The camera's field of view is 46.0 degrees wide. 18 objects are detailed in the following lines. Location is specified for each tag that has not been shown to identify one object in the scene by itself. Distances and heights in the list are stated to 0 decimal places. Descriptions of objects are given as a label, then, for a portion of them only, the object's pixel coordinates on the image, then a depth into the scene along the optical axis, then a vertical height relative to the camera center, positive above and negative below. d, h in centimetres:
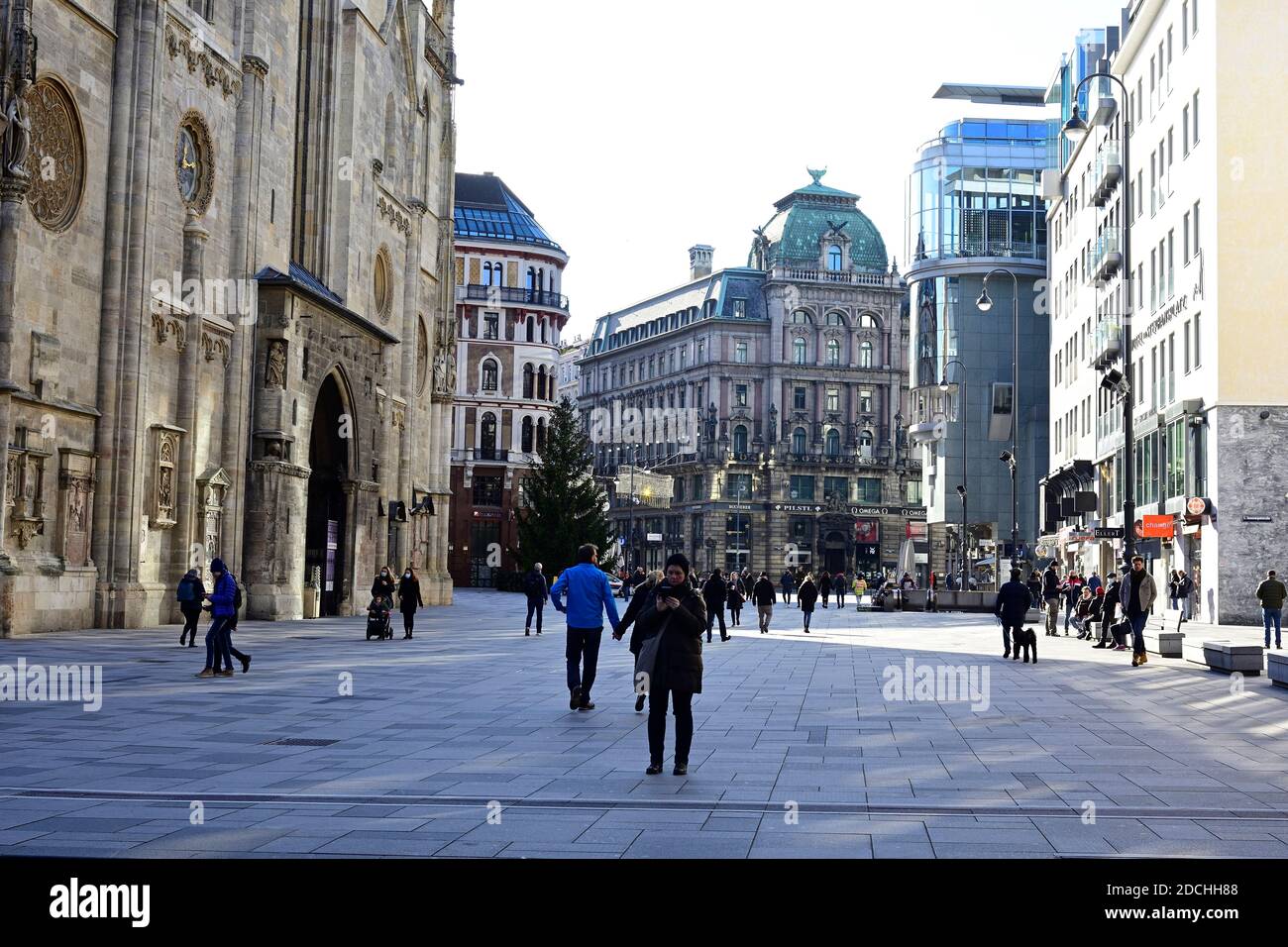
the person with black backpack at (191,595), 2511 -78
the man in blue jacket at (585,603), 1650 -56
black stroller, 3198 -140
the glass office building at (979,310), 9562 +1576
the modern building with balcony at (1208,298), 4256 +784
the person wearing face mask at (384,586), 3216 -77
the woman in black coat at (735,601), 4561 -145
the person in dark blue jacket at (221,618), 2080 -96
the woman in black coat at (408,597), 3350 -103
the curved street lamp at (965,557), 6925 -3
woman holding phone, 1198 -92
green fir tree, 6638 +189
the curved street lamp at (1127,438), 2819 +232
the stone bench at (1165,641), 2811 -155
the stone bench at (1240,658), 2356 -155
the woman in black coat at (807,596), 4297 -120
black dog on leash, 2761 -150
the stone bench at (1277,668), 2123 -153
